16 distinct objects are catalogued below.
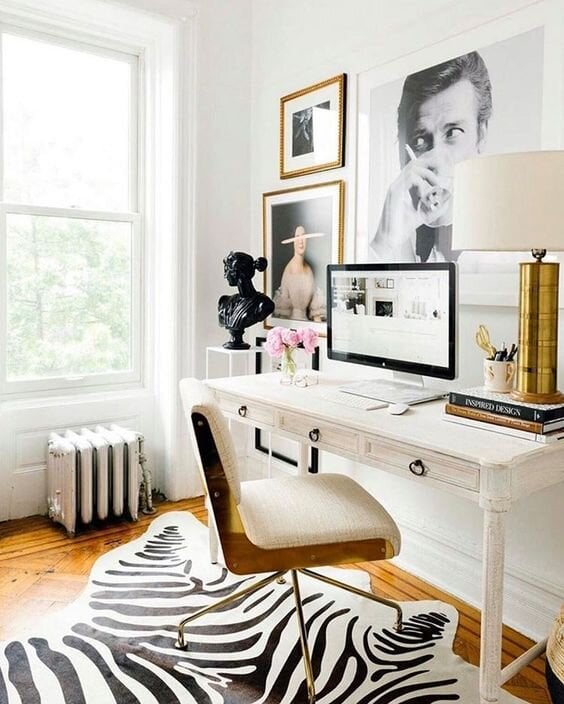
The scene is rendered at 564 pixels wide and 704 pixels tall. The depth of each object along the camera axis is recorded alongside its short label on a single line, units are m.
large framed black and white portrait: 2.21
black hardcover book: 1.75
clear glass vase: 2.66
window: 3.26
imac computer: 2.19
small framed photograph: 2.98
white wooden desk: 1.64
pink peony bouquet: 2.64
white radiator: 3.09
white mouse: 2.07
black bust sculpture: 3.15
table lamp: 1.73
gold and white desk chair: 1.86
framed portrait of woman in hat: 3.07
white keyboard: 2.17
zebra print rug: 1.91
